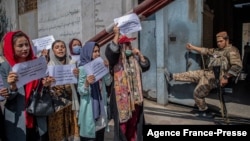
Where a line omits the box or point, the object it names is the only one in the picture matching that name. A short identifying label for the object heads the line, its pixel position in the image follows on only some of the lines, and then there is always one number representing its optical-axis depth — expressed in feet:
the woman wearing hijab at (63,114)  9.49
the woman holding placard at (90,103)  9.16
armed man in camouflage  13.65
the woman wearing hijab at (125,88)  9.84
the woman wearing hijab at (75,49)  11.35
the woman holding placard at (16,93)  7.42
